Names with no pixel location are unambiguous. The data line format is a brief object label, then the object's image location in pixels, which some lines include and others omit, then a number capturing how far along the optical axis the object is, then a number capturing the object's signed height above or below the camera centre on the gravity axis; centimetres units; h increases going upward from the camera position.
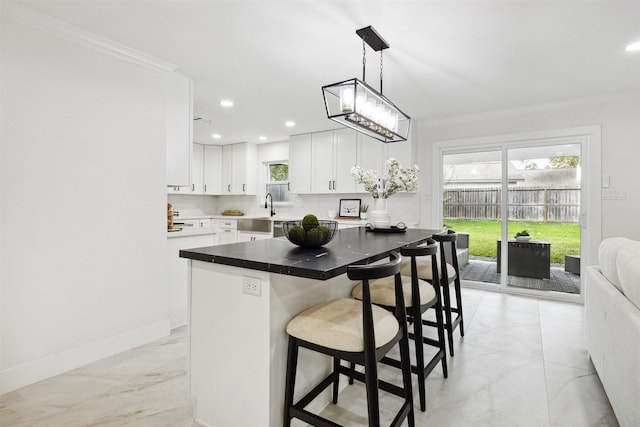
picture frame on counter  535 +4
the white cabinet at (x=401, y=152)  464 +86
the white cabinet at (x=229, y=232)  600 -41
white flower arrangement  293 +29
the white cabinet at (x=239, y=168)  639 +85
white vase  308 -6
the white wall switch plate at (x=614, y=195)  361 +19
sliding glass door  406 -1
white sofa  142 -58
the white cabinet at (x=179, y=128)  301 +78
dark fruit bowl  185 -14
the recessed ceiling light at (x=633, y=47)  252 +131
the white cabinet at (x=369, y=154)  485 +86
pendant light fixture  211 +74
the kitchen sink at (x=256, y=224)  545 -25
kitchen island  146 -54
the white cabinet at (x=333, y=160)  512 +82
